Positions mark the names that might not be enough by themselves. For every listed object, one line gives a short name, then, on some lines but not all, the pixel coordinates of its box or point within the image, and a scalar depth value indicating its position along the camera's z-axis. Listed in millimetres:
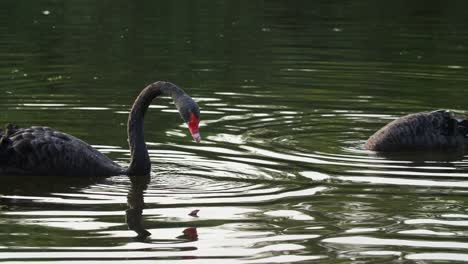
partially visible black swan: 21687
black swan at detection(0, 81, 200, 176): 18734
